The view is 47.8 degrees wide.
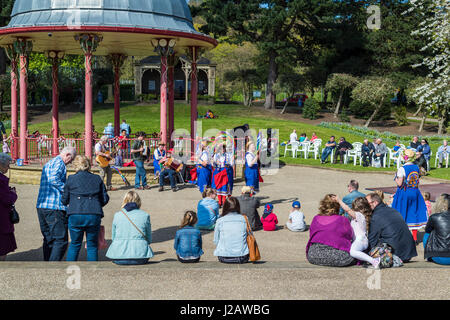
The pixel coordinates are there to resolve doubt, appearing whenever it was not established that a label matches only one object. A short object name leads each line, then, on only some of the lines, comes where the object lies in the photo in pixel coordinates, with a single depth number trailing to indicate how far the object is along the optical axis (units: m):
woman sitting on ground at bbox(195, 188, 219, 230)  11.18
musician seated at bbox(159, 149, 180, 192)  16.61
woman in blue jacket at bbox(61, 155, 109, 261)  7.32
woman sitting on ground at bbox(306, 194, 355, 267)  6.98
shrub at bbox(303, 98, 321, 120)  48.84
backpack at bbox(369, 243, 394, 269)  7.07
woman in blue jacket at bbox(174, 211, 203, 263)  7.52
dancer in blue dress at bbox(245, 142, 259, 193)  13.32
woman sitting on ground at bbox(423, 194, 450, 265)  7.37
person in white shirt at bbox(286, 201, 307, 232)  11.17
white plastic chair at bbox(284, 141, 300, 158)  26.09
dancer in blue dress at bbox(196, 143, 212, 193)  14.84
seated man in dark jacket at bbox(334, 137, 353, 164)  24.17
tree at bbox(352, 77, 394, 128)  44.91
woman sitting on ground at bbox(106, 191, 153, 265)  7.05
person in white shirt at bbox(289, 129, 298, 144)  27.53
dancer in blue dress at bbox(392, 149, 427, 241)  10.24
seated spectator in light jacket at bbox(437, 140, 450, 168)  24.23
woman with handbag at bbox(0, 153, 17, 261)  7.42
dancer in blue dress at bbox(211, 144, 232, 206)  13.42
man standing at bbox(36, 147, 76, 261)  7.80
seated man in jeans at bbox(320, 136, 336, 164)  23.96
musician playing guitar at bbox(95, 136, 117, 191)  16.20
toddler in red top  11.27
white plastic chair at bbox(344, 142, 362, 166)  24.03
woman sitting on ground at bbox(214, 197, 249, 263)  7.31
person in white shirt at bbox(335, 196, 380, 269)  7.00
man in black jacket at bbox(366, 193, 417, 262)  7.59
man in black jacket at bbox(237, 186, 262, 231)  11.10
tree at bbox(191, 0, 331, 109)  45.84
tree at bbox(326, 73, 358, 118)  48.69
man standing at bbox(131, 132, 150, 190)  16.58
